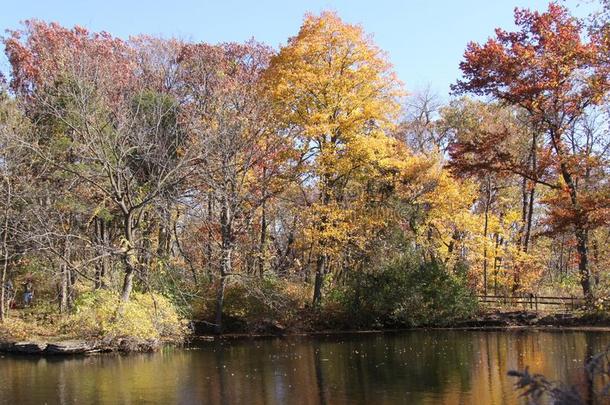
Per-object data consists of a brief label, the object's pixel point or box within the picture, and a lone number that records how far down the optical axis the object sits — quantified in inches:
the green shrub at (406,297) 1012.5
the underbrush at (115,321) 794.8
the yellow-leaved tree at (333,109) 997.8
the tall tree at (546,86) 862.5
